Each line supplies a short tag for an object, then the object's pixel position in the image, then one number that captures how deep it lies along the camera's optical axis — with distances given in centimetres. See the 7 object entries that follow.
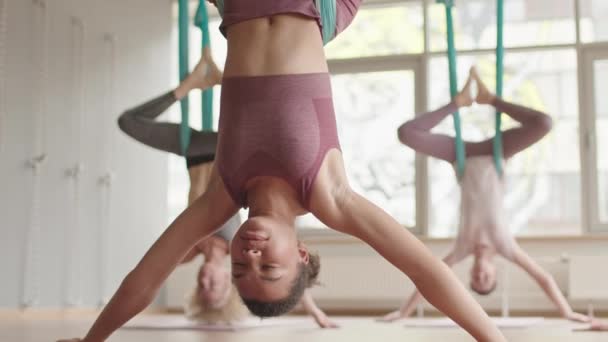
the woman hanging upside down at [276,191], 239
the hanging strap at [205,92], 427
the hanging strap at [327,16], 279
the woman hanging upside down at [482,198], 491
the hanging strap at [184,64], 418
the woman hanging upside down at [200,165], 475
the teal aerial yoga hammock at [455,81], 446
